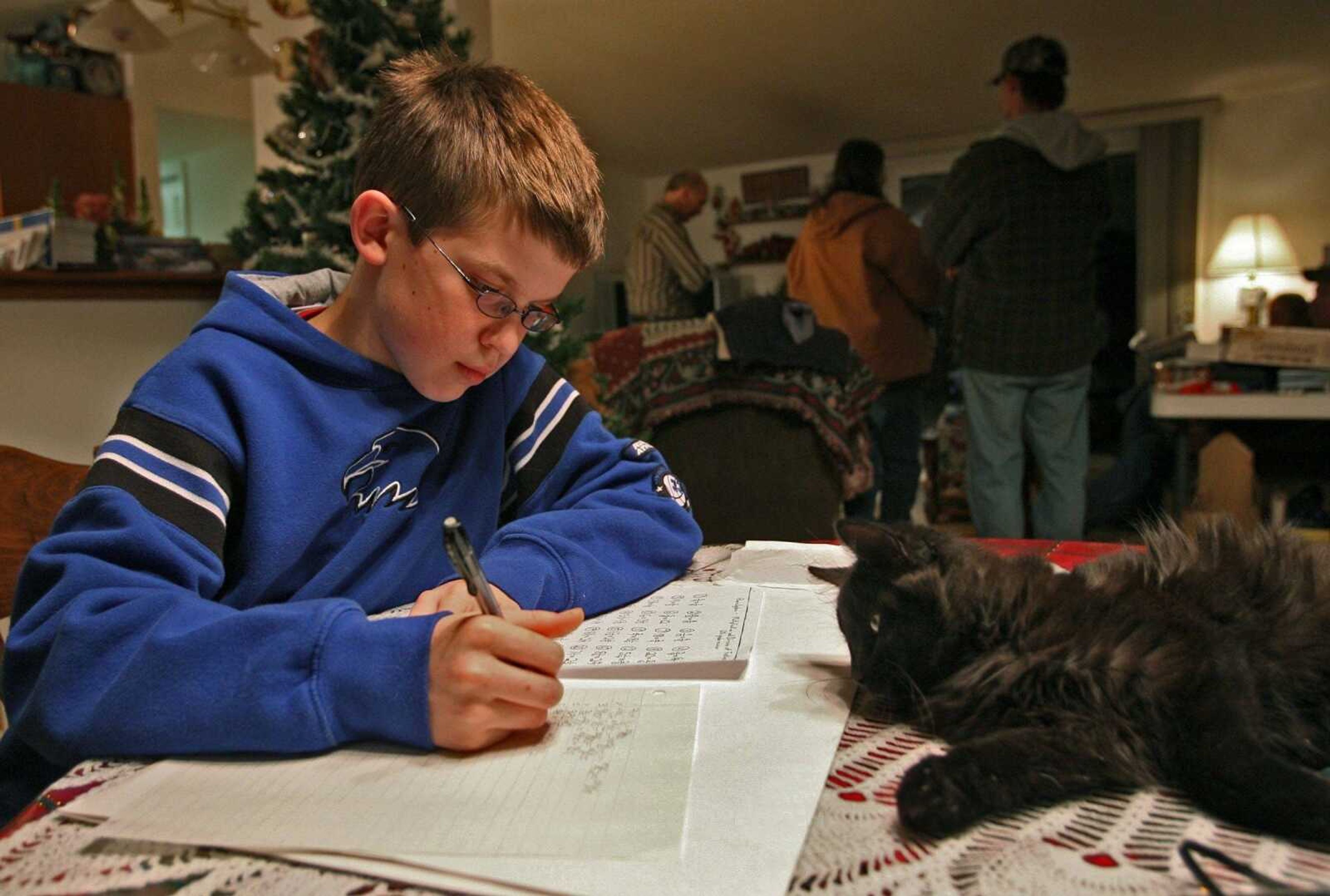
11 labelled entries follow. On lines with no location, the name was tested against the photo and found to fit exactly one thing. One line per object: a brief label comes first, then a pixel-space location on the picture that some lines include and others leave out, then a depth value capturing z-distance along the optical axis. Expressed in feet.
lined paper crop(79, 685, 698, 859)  1.57
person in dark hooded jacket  9.05
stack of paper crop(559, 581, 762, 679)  2.41
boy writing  1.96
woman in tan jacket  10.54
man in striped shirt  12.42
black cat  1.63
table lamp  18.79
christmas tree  8.98
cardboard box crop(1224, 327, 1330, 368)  10.03
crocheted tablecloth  1.42
